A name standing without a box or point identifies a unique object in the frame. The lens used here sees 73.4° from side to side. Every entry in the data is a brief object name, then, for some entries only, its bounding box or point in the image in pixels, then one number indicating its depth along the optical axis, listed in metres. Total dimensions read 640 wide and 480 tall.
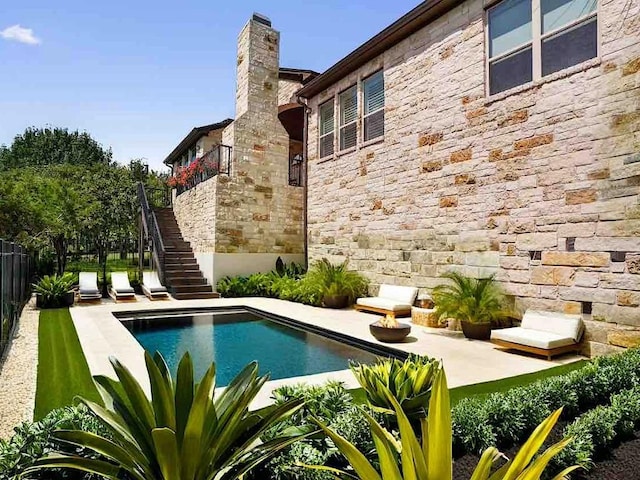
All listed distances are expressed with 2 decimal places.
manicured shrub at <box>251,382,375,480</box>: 2.60
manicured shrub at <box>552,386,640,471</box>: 3.00
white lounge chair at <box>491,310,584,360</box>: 6.63
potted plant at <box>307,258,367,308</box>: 12.29
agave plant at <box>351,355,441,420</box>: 3.23
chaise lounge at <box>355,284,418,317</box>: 10.38
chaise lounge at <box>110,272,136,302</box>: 13.37
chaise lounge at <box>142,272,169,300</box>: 13.91
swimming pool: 7.02
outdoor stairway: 14.79
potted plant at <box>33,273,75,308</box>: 11.55
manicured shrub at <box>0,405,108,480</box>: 2.31
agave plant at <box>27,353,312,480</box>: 2.06
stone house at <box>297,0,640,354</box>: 6.69
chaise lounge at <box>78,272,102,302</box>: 12.79
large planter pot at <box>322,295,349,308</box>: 12.27
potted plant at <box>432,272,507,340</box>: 8.09
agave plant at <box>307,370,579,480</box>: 1.81
